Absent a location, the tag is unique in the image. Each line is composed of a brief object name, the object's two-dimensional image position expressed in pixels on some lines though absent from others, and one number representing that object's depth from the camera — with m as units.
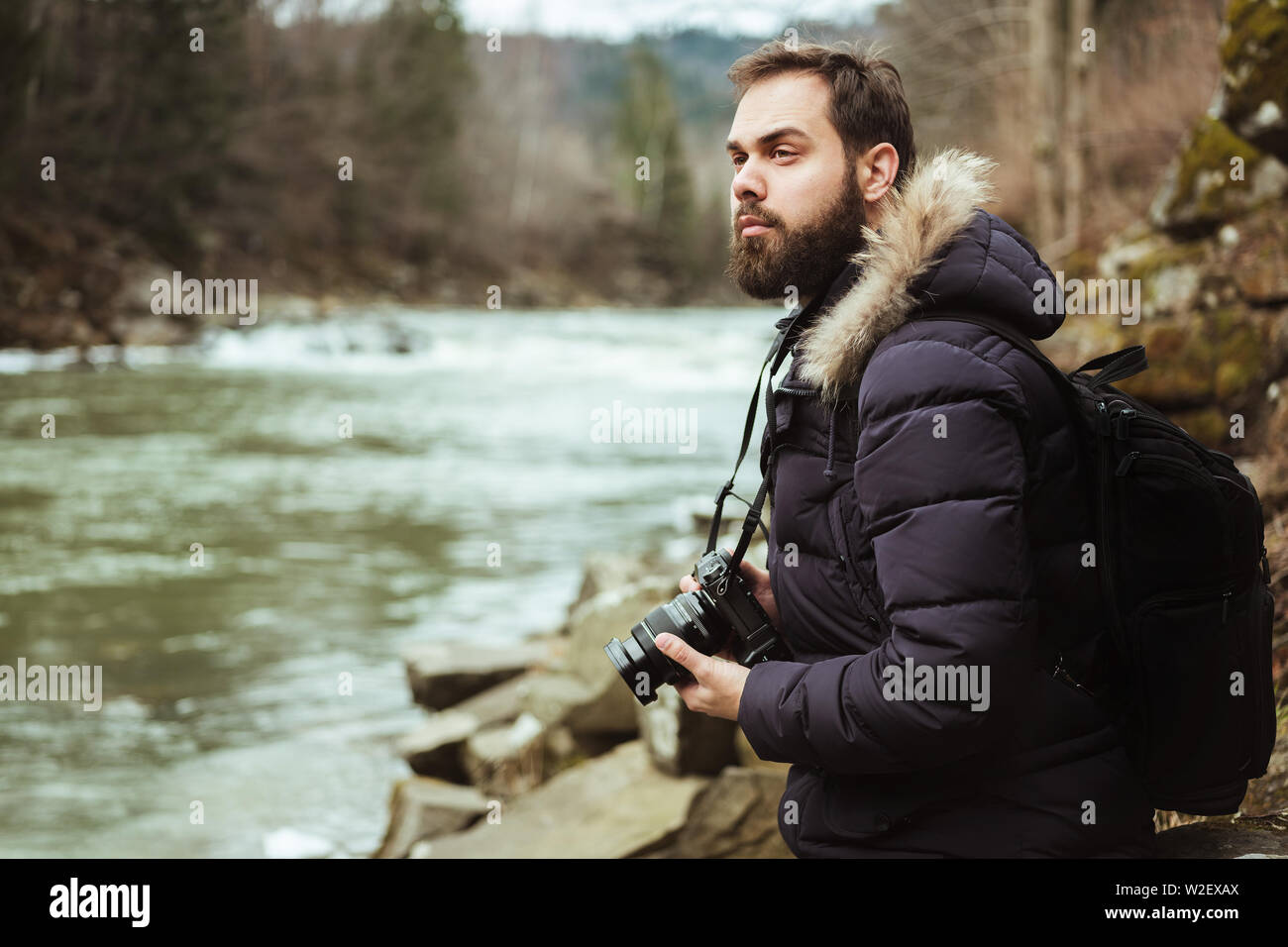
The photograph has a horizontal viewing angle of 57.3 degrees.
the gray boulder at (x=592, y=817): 3.93
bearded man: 1.51
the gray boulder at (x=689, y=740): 4.17
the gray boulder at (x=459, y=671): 6.49
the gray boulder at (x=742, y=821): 3.67
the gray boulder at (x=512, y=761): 5.18
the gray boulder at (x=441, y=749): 5.52
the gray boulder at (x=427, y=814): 4.67
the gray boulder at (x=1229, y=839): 1.85
